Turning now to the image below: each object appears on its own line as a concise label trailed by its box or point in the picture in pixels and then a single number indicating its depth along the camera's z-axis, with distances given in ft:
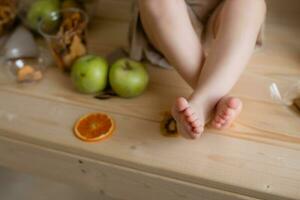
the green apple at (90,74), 2.80
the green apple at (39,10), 3.43
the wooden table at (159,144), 2.34
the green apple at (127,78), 2.75
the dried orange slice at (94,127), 2.59
